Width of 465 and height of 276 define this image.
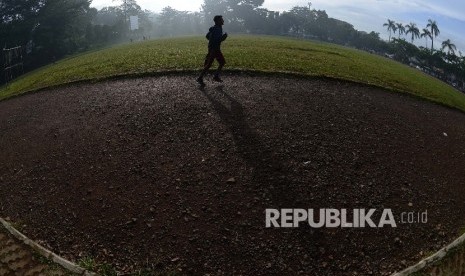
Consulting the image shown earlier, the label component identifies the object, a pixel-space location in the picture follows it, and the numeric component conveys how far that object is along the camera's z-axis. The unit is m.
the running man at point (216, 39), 11.17
